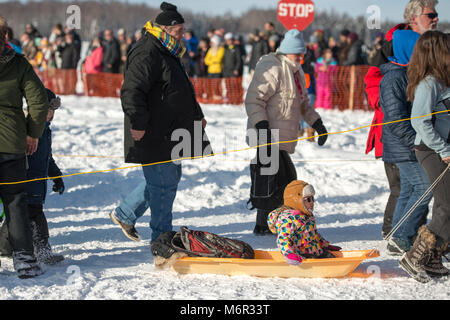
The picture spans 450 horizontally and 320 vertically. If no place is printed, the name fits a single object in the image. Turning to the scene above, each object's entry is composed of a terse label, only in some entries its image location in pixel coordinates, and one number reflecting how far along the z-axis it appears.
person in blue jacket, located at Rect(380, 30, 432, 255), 10.12
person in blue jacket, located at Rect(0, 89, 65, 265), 9.86
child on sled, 8.87
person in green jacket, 8.59
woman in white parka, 11.54
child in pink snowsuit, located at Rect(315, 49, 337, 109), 29.64
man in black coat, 9.81
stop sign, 30.64
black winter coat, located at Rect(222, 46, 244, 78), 31.56
